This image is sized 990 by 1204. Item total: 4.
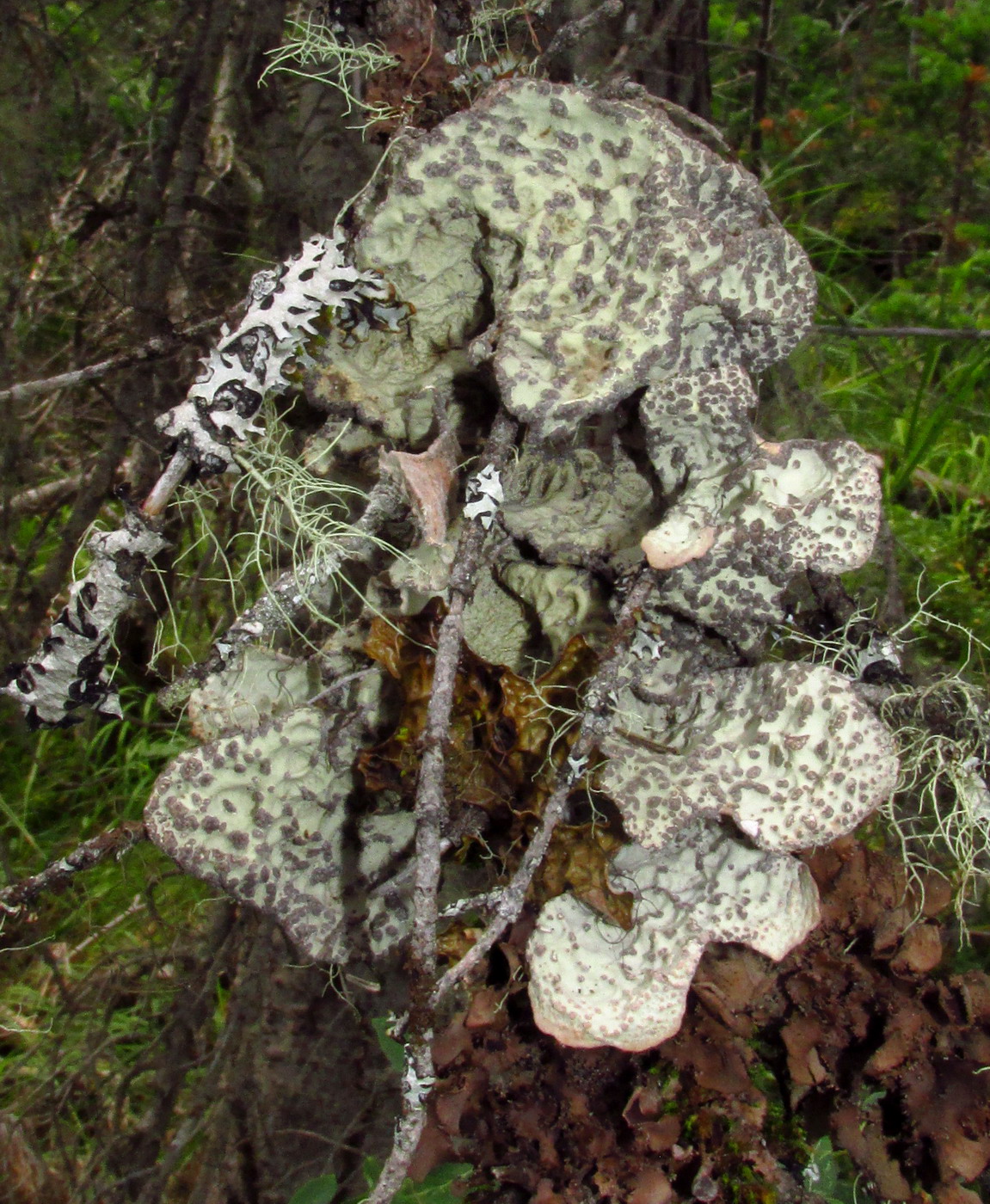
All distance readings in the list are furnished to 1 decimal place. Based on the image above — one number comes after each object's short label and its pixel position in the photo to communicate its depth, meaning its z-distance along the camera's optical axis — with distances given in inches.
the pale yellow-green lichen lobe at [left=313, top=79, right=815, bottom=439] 7.7
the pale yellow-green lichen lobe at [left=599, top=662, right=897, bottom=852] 7.9
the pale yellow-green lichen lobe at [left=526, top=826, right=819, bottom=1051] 8.2
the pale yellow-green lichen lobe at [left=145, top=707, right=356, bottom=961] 8.4
